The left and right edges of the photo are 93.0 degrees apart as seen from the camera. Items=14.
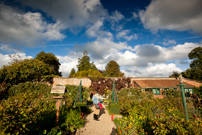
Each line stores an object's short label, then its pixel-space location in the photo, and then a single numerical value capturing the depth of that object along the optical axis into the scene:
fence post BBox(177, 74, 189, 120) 3.75
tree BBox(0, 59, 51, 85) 13.19
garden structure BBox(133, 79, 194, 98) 16.45
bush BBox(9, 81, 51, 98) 12.57
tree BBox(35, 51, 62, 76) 27.43
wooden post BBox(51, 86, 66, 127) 5.60
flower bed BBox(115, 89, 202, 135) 3.06
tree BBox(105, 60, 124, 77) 33.53
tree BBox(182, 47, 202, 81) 21.86
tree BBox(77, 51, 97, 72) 34.59
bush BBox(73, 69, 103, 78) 22.89
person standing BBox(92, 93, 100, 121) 7.10
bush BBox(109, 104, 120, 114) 8.12
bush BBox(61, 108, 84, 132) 5.07
